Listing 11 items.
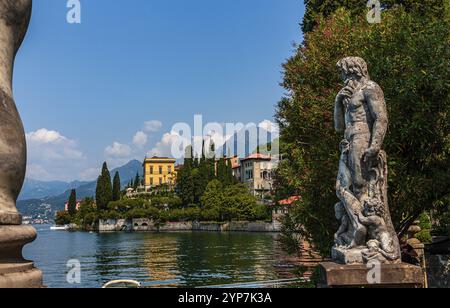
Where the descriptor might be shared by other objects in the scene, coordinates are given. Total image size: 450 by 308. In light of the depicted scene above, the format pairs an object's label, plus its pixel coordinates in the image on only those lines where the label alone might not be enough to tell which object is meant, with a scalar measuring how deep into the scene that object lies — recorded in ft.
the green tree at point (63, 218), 479.90
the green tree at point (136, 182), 489.99
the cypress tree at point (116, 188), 378.53
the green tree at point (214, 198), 305.12
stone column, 10.77
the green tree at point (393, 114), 35.91
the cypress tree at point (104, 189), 370.32
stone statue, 22.44
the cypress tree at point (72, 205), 470.80
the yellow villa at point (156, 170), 516.73
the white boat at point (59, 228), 515.34
